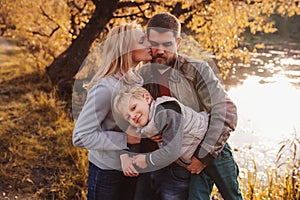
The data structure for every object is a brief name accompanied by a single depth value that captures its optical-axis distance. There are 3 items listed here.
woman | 1.92
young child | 1.79
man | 1.91
